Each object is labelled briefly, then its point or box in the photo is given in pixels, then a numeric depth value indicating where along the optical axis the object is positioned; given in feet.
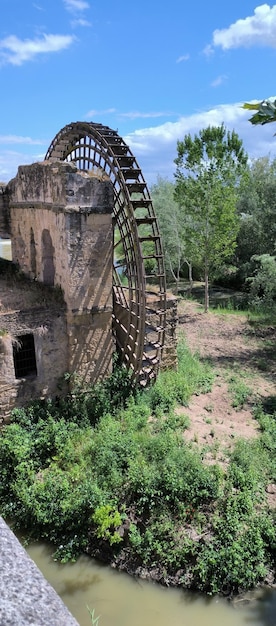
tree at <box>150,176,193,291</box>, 76.13
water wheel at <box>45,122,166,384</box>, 33.30
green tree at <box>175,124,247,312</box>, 60.80
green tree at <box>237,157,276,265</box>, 69.15
